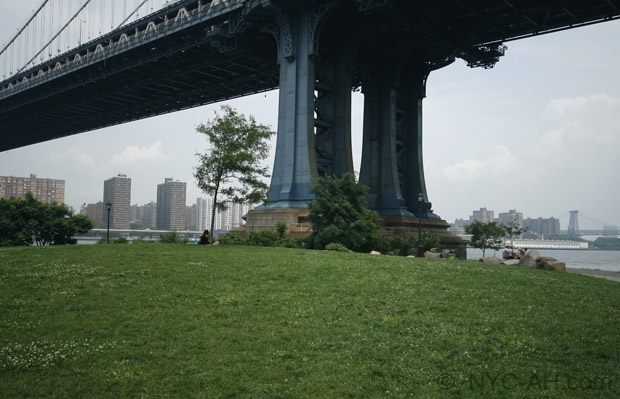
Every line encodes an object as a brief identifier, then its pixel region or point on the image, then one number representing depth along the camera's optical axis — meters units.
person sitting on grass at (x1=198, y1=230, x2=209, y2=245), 27.61
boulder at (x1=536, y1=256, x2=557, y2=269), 23.29
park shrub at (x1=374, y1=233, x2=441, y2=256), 31.70
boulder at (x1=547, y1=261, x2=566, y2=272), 23.11
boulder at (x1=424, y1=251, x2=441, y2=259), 28.50
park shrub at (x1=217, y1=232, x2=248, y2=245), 32.12
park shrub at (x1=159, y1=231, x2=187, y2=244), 41.86
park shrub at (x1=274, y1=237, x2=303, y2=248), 30.03
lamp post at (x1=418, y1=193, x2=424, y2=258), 29.55
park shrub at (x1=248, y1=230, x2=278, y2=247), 30.83
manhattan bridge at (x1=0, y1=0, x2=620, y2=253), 37.59
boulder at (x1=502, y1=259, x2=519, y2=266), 24.57
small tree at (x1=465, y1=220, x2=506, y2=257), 57.31
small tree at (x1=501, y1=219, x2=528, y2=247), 57.41
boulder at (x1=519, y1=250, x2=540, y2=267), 23.42
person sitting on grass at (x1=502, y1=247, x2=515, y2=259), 32.47
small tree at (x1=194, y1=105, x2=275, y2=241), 30.77
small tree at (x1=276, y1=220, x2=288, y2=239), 33.09
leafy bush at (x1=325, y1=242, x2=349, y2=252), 27.09
